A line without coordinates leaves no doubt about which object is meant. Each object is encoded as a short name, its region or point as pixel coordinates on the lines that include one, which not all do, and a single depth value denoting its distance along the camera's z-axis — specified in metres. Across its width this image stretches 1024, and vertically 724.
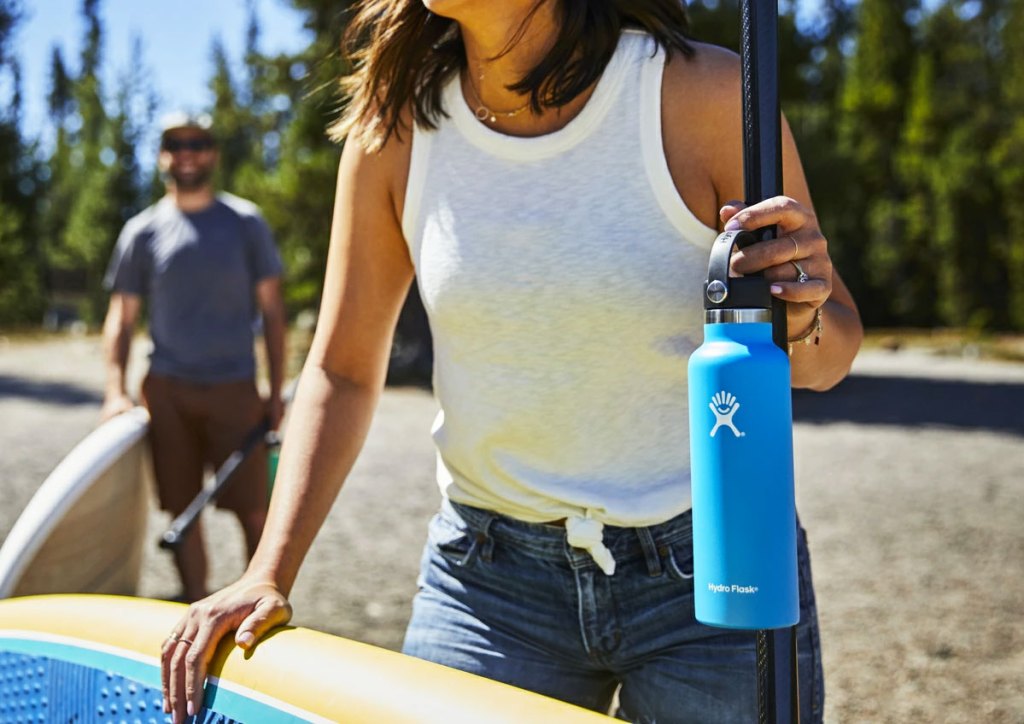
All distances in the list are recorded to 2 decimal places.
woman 1.46
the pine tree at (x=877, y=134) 27.34
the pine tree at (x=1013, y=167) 24.47
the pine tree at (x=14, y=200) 20.58
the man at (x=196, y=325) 4.73
